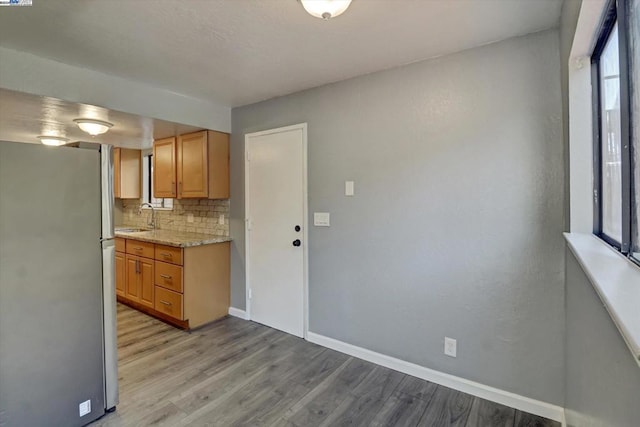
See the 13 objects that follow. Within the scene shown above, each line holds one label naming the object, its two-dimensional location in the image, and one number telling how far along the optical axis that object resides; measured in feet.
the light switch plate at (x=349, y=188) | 8.57
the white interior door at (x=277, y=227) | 9.77
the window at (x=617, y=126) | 3.18
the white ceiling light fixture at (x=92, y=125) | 9.20
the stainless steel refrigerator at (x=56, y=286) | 5.02
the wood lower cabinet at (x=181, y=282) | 10.39
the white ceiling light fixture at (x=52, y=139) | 12.93
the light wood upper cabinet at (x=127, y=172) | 15.43
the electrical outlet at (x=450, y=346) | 7.16
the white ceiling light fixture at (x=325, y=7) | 4.61
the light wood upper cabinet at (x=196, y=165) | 11.07
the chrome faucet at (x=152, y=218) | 14.88
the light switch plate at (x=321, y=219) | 9.07
